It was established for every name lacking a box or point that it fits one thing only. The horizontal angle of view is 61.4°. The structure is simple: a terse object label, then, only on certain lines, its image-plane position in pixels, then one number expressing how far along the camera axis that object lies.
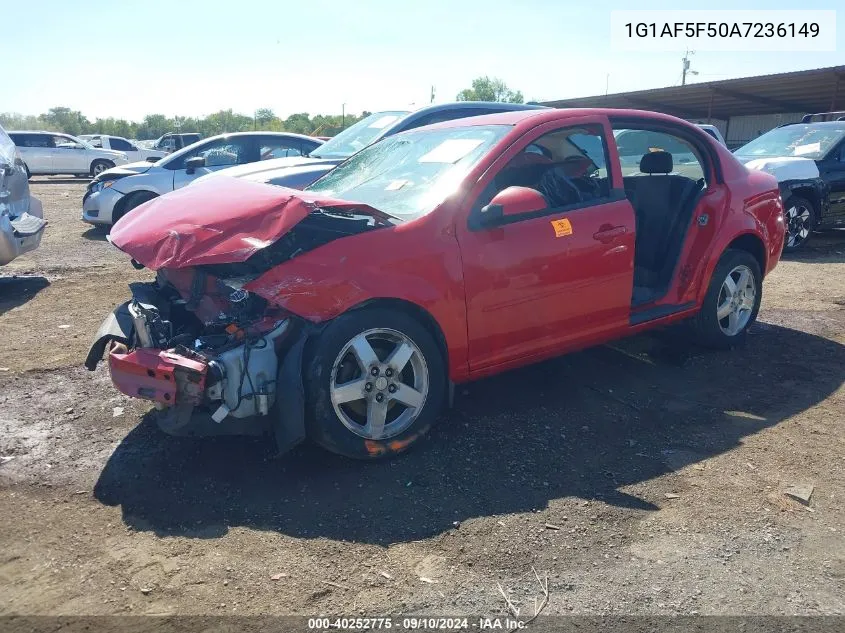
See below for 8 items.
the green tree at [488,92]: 69.00
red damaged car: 3.43
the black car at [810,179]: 10.02
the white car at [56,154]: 24.80
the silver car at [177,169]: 10.58
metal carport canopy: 18.16
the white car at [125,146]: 27.30
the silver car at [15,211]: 6.94
